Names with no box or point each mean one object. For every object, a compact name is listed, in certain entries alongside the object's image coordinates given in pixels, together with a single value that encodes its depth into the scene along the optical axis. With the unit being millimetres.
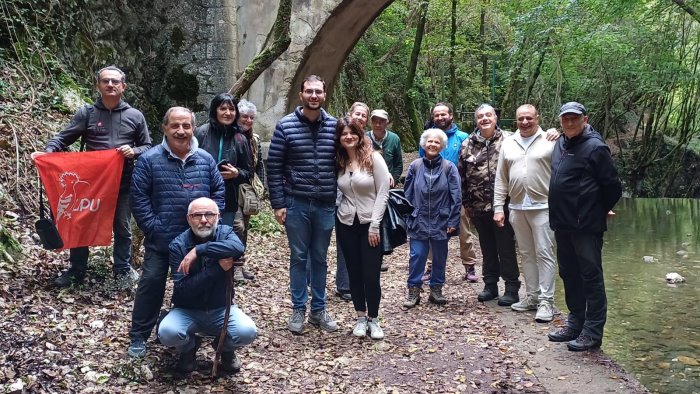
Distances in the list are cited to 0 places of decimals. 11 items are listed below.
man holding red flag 4484
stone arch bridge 10359
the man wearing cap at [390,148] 6652
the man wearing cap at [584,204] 4215
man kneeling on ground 3510
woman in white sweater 4500
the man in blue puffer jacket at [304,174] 4504
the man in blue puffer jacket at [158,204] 3811
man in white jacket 4969
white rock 7435
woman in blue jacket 5492
